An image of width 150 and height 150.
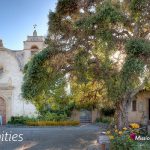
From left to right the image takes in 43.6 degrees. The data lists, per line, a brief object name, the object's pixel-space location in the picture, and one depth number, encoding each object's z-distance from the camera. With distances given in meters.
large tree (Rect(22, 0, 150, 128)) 7.37
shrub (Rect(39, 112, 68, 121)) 15.16
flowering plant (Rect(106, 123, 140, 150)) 5.77
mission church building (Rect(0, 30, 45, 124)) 16.11
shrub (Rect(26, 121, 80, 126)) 14.39
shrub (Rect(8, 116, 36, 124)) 15.11
